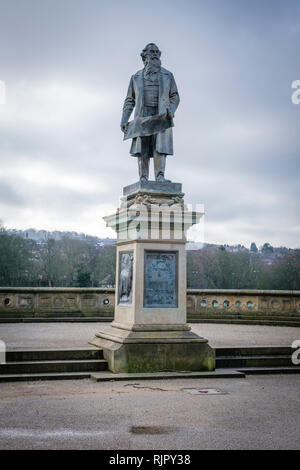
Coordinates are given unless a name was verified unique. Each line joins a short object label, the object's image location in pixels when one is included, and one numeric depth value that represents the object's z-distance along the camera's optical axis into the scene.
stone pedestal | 9.24
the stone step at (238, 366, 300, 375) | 9.67
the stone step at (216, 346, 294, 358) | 10.25
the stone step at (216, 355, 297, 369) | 9.94
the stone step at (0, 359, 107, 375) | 8.95
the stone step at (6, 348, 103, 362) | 9.24
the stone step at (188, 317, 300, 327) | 17.97
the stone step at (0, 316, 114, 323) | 17.39
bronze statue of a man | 10.45
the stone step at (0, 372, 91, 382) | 8.61
